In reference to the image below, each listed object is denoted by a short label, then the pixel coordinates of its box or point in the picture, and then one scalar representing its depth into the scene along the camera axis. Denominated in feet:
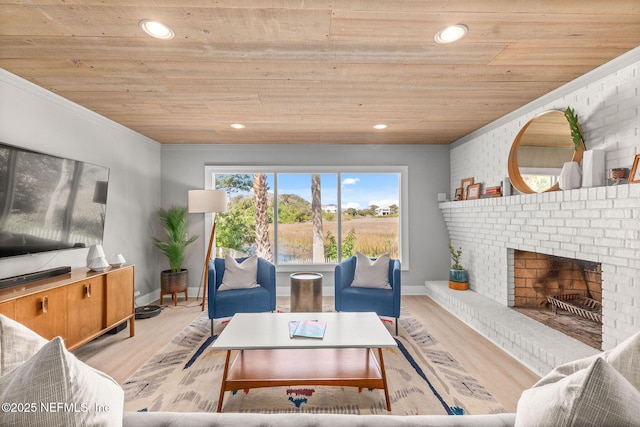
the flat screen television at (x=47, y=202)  7.84
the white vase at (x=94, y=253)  10.18
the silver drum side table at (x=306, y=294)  12.11
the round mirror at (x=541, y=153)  9.40
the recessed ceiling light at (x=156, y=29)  6.08
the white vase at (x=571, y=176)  8.63
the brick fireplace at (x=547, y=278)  9.93
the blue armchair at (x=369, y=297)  11.27
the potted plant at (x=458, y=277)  14.55
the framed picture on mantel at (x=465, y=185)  14.93
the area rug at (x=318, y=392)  6.98
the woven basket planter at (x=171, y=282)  14.66
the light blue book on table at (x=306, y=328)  7.48
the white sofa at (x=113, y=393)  2.41
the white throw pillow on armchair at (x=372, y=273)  12.05
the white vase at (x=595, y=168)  8.09
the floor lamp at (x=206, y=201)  14.37
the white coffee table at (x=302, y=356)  6.75
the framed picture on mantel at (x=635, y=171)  7.15
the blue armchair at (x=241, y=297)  11.12
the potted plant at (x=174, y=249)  14.70
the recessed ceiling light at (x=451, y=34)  6.25
